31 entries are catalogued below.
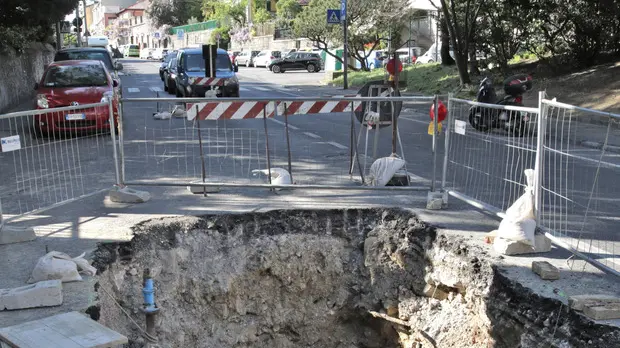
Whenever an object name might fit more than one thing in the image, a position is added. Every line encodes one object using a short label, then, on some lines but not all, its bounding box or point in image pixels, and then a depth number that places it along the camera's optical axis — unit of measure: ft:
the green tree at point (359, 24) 114.52
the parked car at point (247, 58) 179.32
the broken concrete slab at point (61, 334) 12.66
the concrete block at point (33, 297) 15.53
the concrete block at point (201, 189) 26.71
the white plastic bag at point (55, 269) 17.08
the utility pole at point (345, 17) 86.12
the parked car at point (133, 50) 288.51
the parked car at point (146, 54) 262.43
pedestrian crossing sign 84.89
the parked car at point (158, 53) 232.51
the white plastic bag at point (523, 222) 18.67
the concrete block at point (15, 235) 20.49
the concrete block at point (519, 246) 18.80
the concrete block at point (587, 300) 15.05
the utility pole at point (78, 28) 136.05
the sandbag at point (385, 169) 26.76
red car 46.91
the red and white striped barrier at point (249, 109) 26.07
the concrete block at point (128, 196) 25.29
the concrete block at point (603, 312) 14.66
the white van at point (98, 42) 157.56
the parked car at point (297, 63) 148.46
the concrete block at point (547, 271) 16.96
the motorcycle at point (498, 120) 22.82
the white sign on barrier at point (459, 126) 23.63
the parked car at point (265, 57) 162.50
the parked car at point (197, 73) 66.74
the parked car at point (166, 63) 96.53
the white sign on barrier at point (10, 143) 21.18
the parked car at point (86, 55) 68.44
